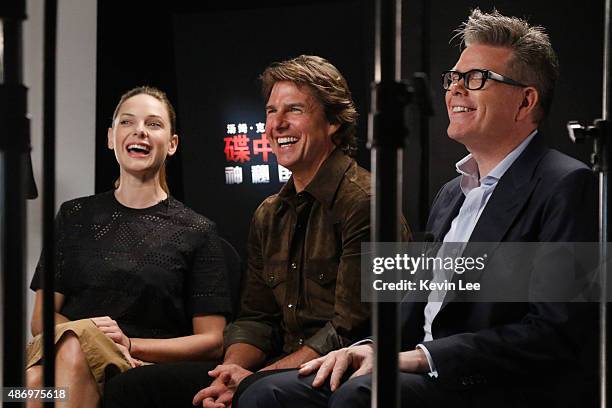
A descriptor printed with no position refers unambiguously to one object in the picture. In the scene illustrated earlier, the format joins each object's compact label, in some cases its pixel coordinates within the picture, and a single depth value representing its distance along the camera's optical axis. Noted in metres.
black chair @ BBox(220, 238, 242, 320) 5.25
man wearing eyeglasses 4.59
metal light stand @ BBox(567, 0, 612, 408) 4.20
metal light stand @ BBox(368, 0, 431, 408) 3.33
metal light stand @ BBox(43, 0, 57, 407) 3.40
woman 5.18
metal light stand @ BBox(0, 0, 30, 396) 3.28
